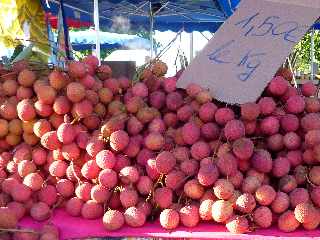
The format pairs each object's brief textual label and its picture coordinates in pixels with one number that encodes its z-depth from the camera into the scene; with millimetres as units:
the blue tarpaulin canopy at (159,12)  4689
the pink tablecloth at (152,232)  1412
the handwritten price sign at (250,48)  1783
